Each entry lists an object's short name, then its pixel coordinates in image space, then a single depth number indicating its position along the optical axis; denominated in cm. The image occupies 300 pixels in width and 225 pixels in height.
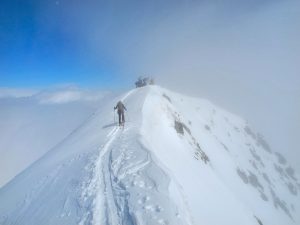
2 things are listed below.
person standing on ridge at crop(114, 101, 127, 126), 2035
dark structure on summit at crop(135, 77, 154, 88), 4382
